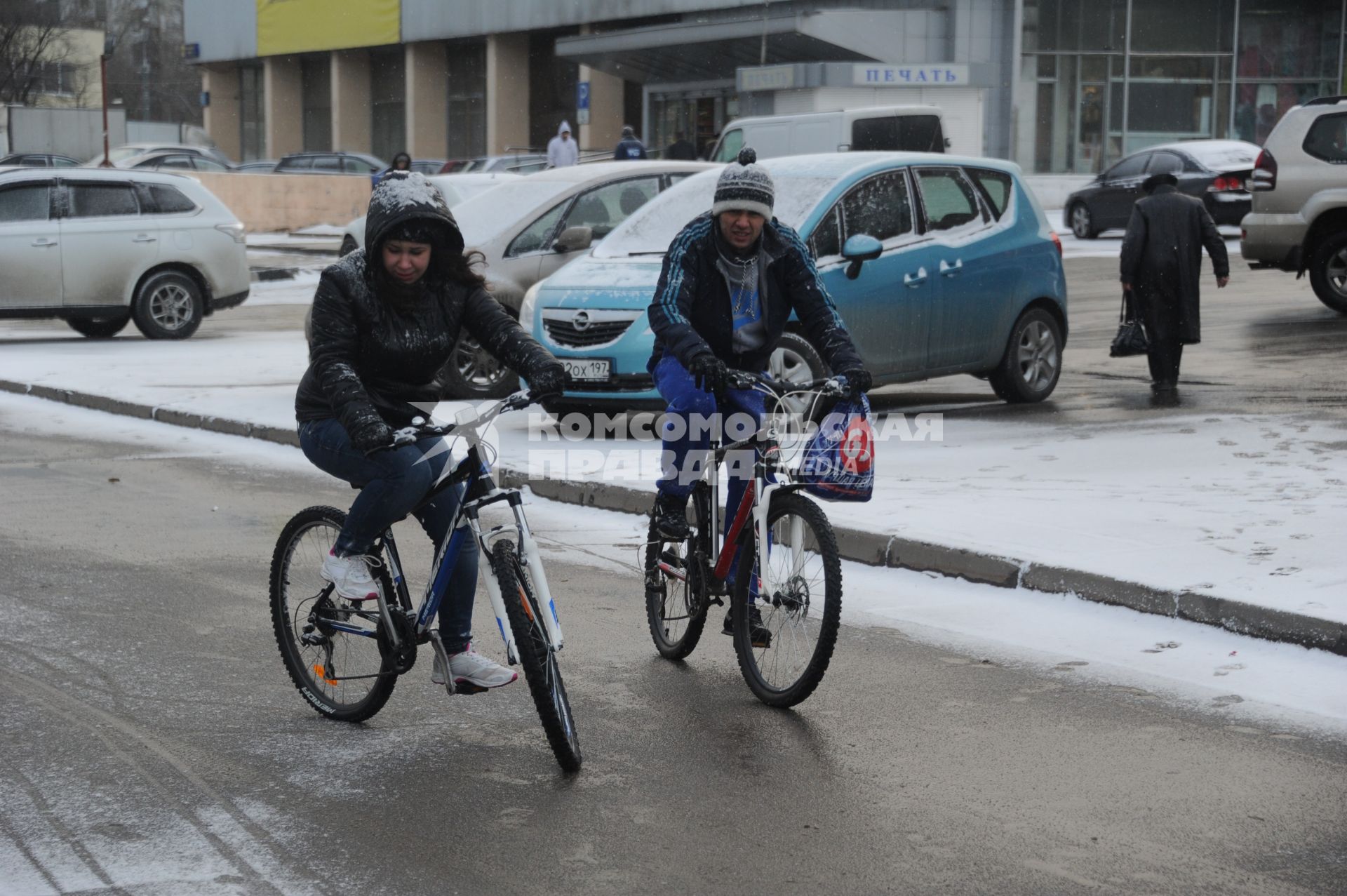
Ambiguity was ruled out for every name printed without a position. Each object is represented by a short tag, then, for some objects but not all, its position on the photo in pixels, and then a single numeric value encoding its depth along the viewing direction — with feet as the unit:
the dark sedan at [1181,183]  93.25
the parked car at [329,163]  143.95
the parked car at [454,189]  54.95
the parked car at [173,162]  139.03
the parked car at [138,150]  147.33
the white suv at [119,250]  59.11
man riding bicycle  19.51
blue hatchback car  36.40
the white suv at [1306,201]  55.93
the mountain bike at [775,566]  18.30
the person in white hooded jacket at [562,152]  108.88
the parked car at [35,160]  128.98
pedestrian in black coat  42.47
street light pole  116.13
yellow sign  185.68
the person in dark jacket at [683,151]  102.47
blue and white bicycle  16.11
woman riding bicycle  16.96
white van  80.12
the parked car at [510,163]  119.34
